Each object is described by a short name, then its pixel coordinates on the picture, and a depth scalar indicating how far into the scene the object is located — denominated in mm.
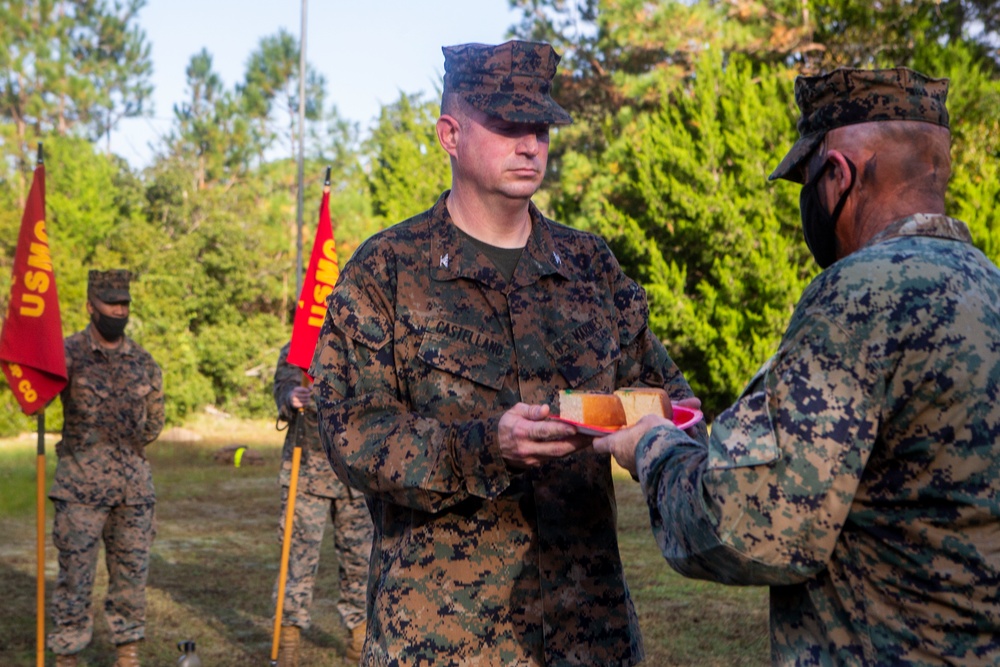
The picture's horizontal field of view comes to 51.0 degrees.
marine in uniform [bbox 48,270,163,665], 7031
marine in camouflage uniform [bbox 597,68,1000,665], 1906
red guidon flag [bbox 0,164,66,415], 6922
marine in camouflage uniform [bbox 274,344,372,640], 7602
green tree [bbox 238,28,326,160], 48125
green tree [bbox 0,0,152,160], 39500
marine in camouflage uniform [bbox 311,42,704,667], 2773
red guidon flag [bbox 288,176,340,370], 7508
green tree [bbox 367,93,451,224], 34750
